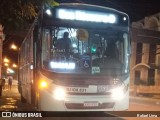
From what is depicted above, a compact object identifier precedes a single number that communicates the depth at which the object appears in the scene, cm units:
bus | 558
